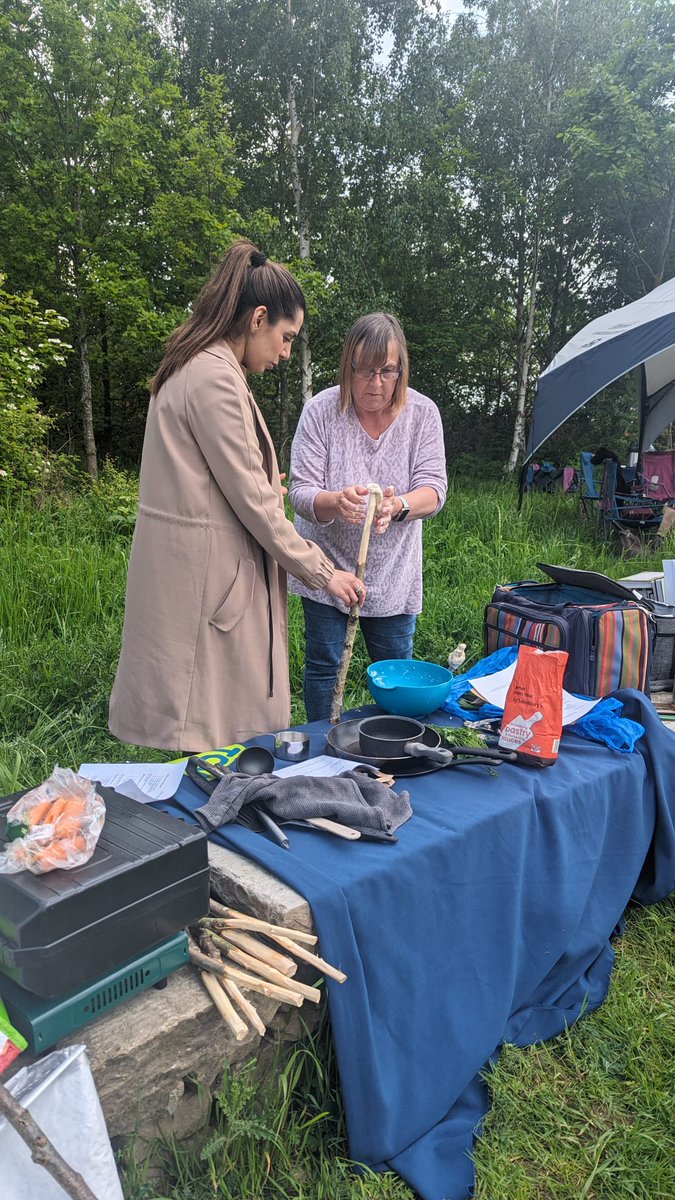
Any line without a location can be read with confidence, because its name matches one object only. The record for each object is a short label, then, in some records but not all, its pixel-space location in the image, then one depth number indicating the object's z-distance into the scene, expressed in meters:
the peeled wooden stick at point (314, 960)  1.13
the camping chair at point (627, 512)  6.89
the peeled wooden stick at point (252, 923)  1.16
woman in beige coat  1.65
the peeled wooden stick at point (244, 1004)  1.08
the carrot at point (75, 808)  1.07
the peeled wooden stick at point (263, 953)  1.12
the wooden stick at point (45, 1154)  0.80
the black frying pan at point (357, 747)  1.64
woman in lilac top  2.22
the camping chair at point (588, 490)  7.66
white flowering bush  6.47
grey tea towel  1.41
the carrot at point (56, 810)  1.06
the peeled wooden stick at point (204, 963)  1.15
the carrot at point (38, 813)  1.06
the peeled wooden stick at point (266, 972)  1.10
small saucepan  1.63
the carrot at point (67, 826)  1.03
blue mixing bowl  1.84
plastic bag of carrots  0.99
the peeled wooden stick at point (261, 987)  1.08
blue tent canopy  6.20
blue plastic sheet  1.85
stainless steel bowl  1.70
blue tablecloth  1.27
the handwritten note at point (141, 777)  1.53
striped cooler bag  2.12
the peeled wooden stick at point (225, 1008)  1.05
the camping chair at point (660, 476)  7.16
